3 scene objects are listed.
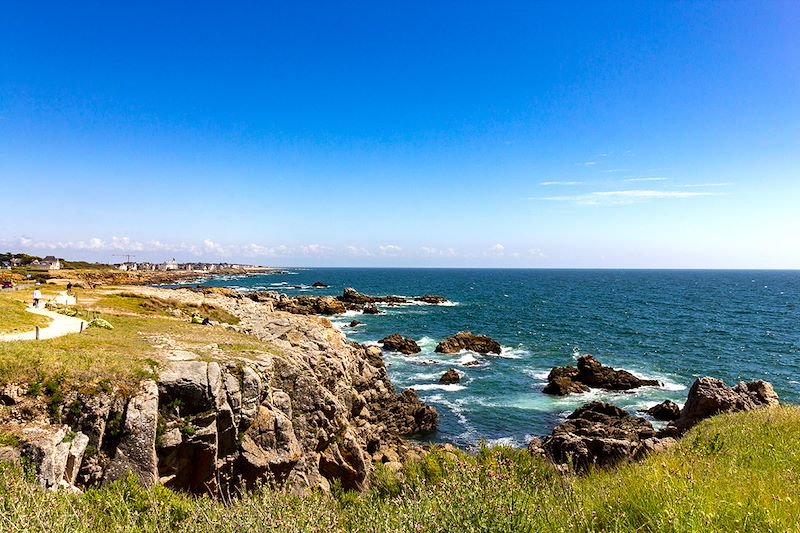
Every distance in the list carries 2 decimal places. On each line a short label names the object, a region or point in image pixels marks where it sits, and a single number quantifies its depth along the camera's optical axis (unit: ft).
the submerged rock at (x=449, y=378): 149.59
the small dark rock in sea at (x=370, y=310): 303.48
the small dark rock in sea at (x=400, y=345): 192.95
